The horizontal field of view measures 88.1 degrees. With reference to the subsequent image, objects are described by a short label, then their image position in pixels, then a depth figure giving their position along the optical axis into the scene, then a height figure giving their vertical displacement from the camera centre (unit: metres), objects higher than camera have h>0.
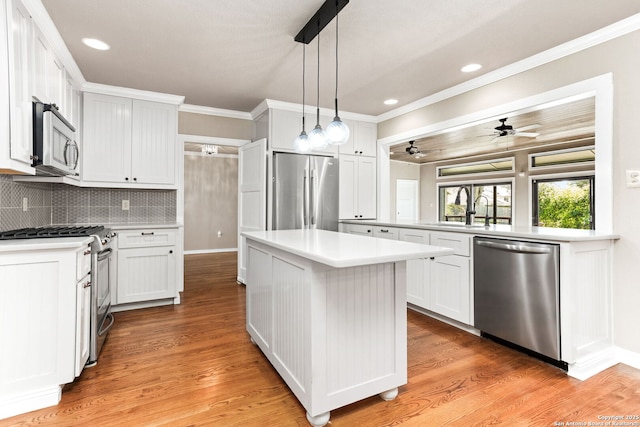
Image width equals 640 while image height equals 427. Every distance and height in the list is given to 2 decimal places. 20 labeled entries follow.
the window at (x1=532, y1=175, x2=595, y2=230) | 6.67 +0.28
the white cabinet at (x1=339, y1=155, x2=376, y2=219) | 4.62 +0.40
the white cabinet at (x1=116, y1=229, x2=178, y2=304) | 3.37 -0.53
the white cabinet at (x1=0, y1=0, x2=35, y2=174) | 1.78 +0.73
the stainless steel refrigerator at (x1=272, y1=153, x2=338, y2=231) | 4.16 +0.31
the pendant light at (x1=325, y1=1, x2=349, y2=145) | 2.29 +0.58
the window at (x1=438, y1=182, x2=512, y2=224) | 7.99 +0.33
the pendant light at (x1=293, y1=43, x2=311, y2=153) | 2.66 +0.58
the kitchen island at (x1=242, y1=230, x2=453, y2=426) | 1.65 -0.57
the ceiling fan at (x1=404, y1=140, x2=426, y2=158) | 6.17 +1.22
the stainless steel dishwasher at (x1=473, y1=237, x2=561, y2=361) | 2.25 -0.57
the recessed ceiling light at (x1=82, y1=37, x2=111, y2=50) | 2.60 +1.37
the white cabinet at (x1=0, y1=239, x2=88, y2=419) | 1.74 -0.60
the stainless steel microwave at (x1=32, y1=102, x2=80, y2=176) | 2.10 +0.51
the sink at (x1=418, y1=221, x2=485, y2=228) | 3.17 -0.10
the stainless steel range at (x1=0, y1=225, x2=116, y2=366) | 2.14 -0.41
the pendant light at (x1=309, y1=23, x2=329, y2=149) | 2.44 +0.57
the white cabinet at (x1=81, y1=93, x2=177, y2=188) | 3.44 +0.79
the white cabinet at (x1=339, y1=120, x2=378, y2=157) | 4.67 +1.10
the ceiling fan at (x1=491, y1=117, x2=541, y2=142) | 4.32 +1.19
